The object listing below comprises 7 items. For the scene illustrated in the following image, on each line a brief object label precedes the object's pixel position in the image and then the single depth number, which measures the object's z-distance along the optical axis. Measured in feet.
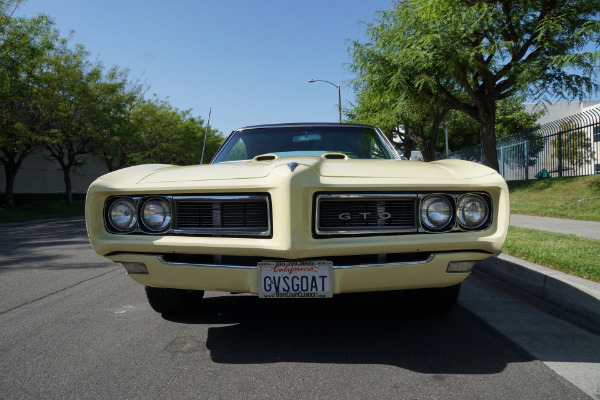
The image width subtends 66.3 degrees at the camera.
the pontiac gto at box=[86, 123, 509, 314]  8.39
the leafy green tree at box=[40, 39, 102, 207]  70.33
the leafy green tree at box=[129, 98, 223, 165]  104.37
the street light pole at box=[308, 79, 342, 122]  99.70
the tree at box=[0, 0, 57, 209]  54.34
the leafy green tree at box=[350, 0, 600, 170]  40.22
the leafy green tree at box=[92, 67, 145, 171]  80.79
